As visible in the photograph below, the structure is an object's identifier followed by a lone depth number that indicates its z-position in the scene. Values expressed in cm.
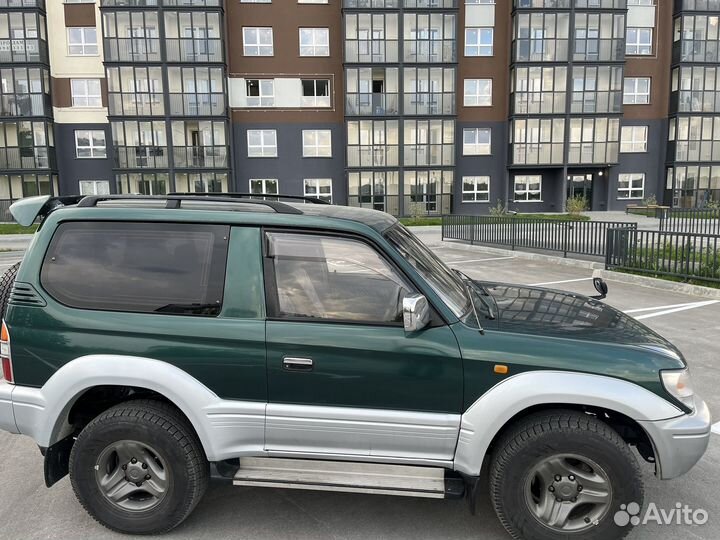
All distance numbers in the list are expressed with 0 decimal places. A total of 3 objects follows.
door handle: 274
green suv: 266
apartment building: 3209
